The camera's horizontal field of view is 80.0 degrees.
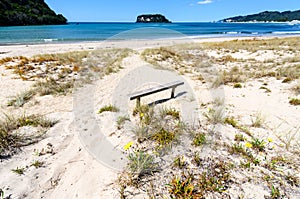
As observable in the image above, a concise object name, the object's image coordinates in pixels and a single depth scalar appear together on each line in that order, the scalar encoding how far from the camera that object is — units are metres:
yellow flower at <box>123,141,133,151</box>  2.75
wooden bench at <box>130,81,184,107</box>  3.98
